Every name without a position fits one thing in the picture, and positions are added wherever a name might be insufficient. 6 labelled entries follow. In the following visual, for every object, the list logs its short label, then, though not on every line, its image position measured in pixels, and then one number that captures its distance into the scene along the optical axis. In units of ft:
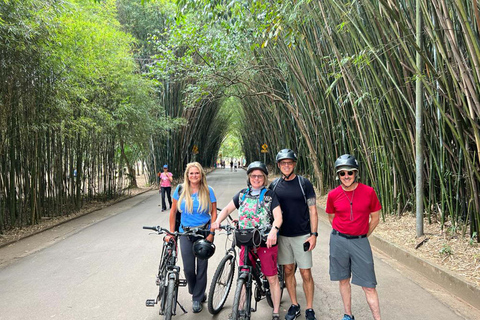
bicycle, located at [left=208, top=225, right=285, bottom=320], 7.97
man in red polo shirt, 7.90
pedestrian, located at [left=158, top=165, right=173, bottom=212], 29.93
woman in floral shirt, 8.36
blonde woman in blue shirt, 9.44
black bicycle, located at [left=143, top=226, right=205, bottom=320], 8.36
